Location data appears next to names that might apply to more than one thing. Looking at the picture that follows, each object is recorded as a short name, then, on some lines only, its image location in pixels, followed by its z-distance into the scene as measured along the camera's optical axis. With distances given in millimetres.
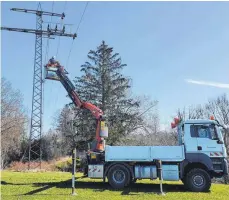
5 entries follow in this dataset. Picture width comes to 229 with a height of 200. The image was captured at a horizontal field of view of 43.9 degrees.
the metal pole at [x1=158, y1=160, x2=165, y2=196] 10418
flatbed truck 11117
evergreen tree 32219
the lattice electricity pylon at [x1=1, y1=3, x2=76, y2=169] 27891
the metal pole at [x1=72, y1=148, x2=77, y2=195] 10188
